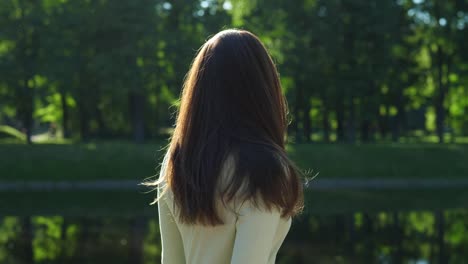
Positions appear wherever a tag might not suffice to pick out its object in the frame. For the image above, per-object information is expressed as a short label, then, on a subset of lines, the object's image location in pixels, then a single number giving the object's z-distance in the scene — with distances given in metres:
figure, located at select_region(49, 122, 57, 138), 53.51
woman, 2.18
